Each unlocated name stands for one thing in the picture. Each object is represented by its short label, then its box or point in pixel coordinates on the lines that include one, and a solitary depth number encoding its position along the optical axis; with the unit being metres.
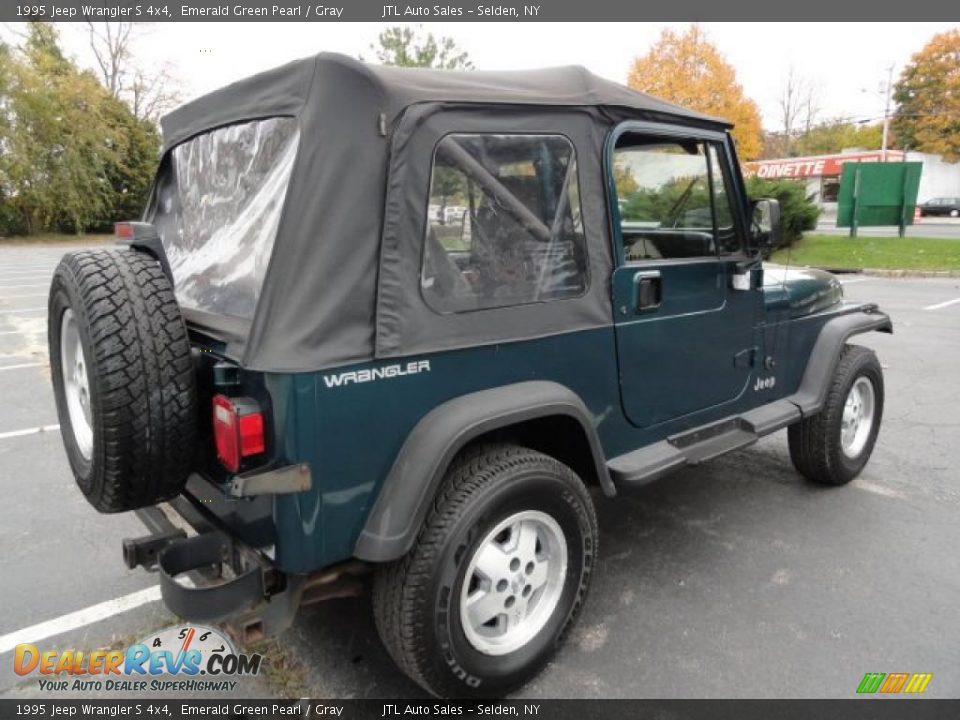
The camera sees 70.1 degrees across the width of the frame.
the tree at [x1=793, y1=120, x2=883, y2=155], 58.97
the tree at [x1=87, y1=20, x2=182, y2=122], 37.56
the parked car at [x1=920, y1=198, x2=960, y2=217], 40.62
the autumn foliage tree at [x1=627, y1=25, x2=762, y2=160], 25.38
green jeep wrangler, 2.06
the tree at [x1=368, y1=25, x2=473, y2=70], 27.53
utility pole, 43.28
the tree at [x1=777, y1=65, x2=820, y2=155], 50.62
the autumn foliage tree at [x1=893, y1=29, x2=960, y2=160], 42.34
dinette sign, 42.22
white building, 43.31
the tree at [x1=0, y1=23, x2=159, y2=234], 29.19
